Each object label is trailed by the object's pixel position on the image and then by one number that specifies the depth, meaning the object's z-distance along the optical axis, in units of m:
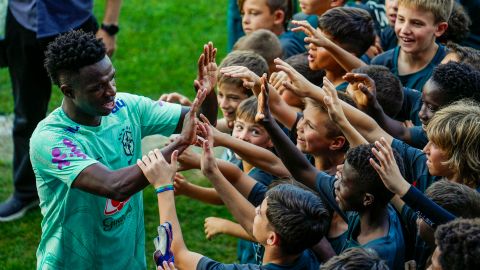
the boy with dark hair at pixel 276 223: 3.97
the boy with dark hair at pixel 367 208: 4.18
